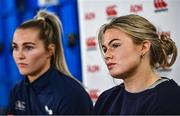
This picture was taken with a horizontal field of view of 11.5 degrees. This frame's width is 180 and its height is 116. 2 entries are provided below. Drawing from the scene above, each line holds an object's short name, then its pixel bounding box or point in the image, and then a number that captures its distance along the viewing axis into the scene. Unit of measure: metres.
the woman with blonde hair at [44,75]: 3.31
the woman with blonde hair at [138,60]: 2.96
